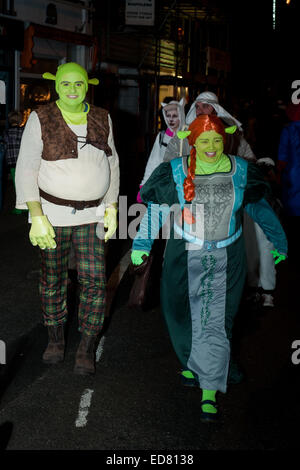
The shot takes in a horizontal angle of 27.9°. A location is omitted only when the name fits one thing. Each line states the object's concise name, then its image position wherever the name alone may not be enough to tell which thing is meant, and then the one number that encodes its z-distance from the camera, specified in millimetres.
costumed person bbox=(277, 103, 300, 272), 6945
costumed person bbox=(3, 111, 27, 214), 10195
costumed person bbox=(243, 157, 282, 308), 5910
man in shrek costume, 3967
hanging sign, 17484
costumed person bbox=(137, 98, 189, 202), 6465
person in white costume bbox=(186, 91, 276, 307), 5707
